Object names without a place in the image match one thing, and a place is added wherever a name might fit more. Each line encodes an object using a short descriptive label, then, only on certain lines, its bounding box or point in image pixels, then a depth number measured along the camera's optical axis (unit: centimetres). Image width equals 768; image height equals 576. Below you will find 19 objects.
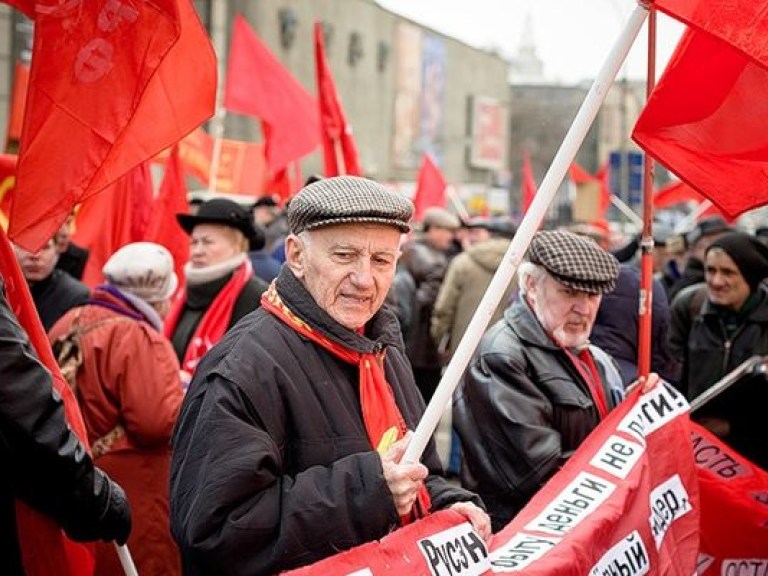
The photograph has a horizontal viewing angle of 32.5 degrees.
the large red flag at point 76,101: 364
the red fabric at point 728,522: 457
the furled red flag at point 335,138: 805
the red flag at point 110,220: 771
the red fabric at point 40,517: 334
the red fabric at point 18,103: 1110
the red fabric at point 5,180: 656
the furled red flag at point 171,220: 742
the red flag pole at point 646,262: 403
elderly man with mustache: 421
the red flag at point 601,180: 1844
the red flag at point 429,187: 1472
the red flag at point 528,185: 1246
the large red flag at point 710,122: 345
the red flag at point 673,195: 1196
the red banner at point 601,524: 300
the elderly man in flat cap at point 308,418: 283
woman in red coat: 475
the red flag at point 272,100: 1039
